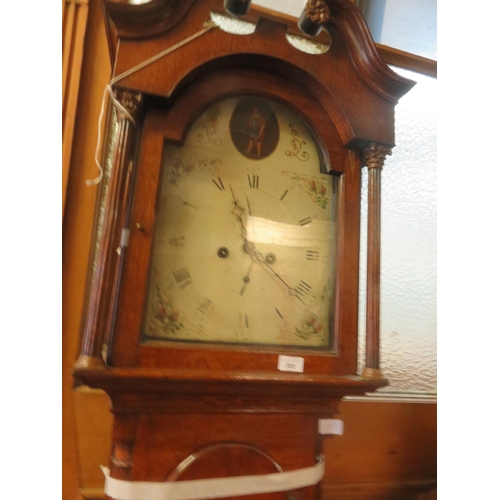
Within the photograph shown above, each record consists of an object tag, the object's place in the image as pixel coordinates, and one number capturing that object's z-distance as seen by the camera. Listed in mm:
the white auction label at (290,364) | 549
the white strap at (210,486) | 488
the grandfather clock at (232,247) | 503
